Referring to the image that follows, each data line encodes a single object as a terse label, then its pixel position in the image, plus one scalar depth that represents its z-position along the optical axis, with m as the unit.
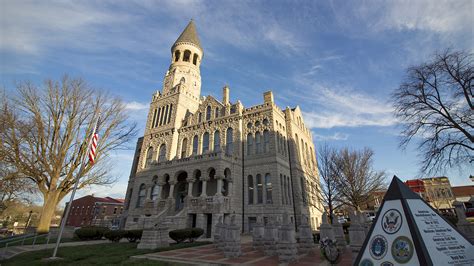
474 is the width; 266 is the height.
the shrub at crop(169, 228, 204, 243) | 16.28
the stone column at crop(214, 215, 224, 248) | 12.62
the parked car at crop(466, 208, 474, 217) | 39.03
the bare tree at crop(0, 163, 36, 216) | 18.01
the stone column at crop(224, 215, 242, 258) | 10.44
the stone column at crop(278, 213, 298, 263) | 9.26
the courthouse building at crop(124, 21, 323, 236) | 23.02
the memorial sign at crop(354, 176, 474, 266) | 4.75
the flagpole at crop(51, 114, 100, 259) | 10.85
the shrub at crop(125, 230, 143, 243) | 17.91
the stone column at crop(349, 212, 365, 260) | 8.66
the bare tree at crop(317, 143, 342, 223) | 22.50
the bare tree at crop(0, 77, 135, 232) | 18.75
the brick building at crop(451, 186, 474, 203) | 56.14
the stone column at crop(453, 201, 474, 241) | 13.80
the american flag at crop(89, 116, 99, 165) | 12.74
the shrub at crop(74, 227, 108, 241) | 19.68
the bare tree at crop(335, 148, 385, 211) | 22.61
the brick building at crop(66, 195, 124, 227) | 56.72
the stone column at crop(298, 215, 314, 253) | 11.45
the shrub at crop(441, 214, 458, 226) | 21.32
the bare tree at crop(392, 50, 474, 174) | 14.26
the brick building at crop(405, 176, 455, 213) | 54.00
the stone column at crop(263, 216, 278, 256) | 11.06
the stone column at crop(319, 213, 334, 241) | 10.55
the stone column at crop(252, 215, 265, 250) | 13.00
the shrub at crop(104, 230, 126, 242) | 18.37
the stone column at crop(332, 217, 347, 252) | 12.01
